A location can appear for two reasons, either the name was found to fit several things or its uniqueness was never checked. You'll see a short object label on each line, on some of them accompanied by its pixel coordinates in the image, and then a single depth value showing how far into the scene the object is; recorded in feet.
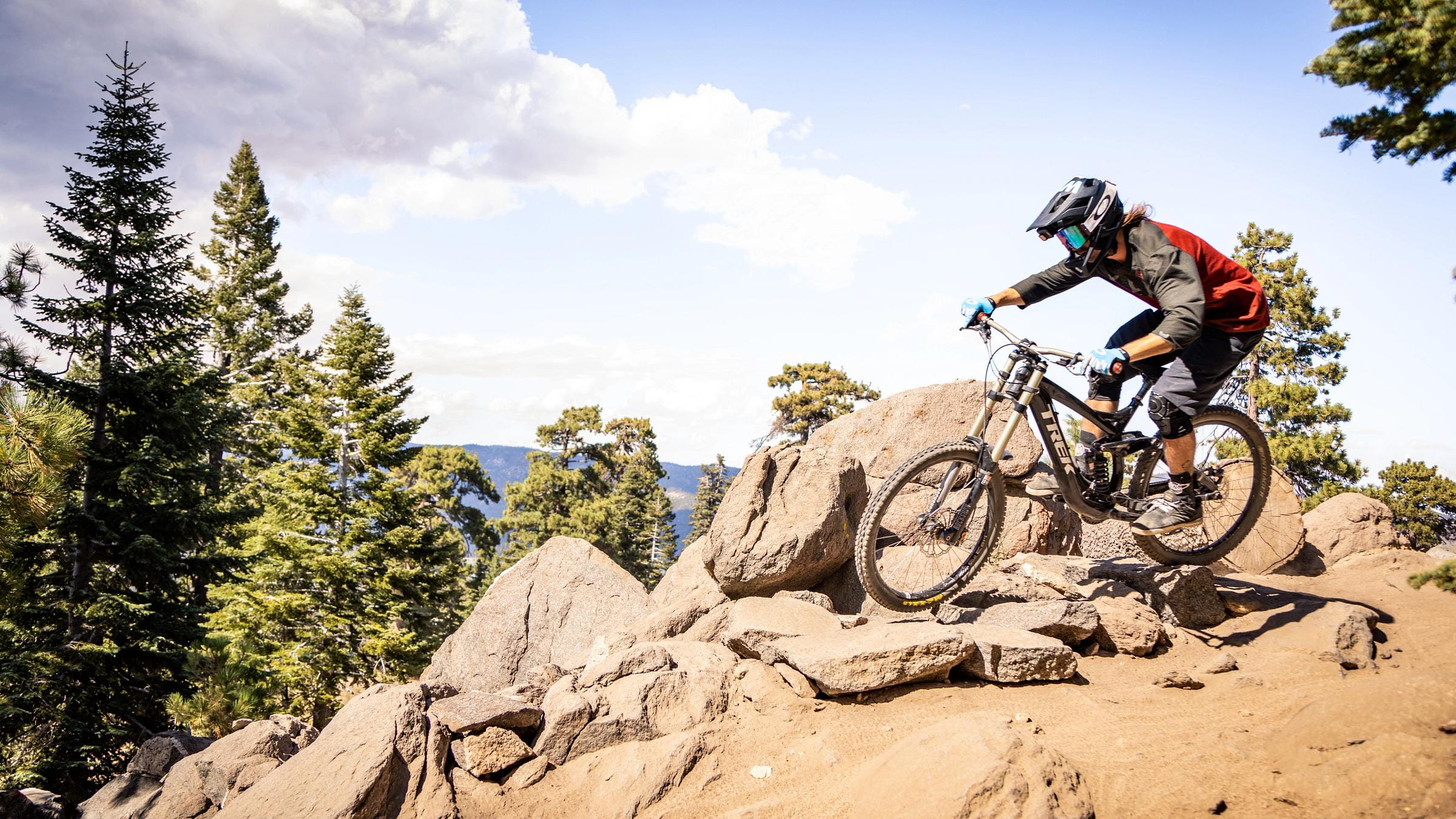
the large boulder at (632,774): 14.58
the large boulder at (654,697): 16.96
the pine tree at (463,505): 132.16
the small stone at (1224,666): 17.38
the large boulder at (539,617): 44.19
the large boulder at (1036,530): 37.27
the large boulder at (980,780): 11.07
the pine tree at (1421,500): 69.56
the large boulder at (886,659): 16.49
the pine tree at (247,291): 101.76
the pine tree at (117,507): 46.85
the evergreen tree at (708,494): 168.25
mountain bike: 18.56
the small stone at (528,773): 16.05
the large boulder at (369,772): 15.10
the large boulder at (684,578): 34.04
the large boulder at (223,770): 18.81
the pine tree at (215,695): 43.70
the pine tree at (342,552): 71.87
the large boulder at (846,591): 27.89
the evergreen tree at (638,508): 141.18
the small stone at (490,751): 16.21
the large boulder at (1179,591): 21.21
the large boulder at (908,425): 45.65
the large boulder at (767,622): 19.62
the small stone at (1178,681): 16.66
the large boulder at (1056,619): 19.01
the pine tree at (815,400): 126.31
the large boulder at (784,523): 27.17
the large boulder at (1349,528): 37.47
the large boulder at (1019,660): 17.04
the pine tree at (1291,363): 75.82
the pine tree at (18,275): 34.53
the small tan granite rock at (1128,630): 19.24
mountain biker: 17.22
